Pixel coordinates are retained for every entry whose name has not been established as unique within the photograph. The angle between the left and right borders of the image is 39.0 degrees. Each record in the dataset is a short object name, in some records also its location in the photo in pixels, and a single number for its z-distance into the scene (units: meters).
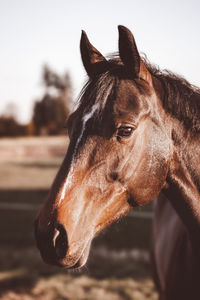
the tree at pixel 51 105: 40.19
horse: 1.48
